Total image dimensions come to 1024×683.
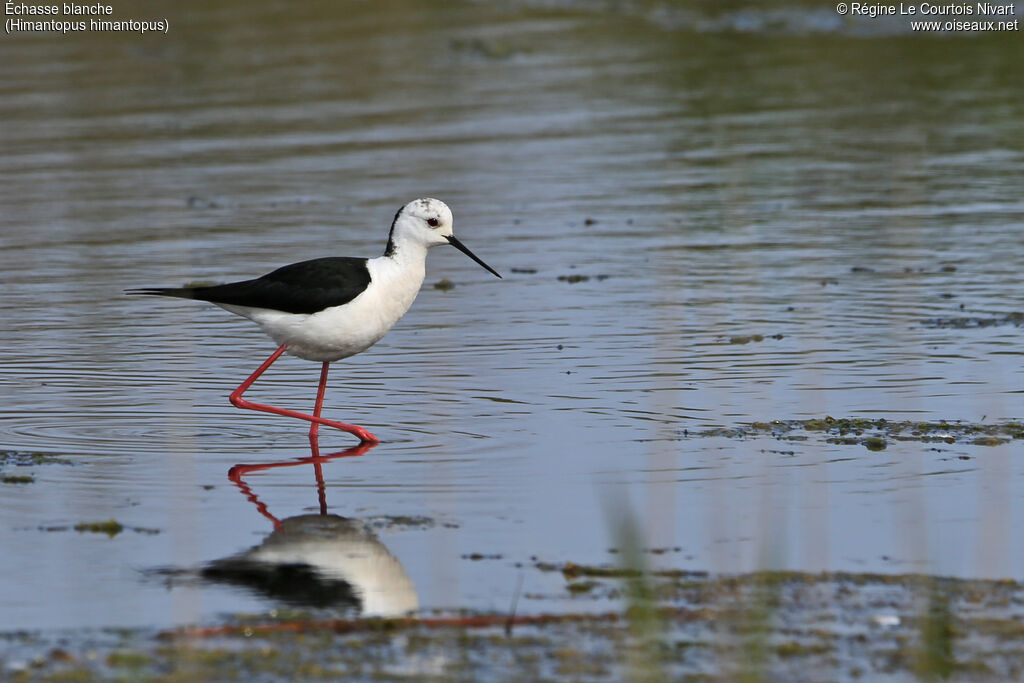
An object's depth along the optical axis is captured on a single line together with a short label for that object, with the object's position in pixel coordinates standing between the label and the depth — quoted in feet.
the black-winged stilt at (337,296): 55.98
